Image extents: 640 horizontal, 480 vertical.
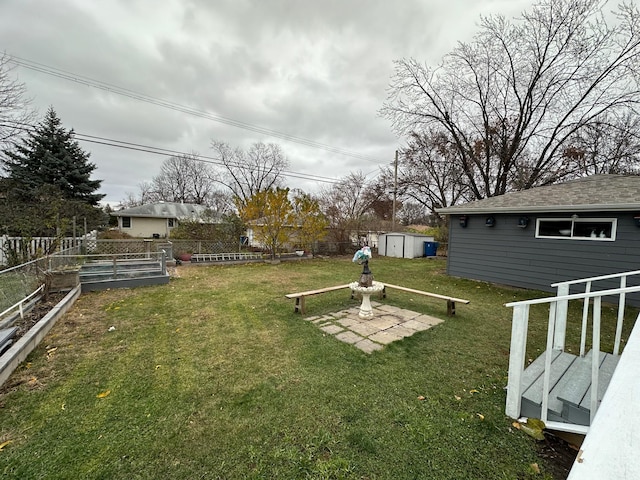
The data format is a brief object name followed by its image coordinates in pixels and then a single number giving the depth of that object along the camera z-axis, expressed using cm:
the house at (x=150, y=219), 2297
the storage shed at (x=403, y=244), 1467
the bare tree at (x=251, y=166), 2564
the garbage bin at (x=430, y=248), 1517
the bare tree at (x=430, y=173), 1469
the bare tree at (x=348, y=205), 1587
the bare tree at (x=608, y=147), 1066
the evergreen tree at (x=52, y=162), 1661
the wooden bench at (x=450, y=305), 493
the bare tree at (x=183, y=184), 3169
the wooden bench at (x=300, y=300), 491
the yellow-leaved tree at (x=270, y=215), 1177
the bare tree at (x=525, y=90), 991
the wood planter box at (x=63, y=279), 563
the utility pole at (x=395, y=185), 1573
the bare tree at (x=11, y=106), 834
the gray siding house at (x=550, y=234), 605
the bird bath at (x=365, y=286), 472
